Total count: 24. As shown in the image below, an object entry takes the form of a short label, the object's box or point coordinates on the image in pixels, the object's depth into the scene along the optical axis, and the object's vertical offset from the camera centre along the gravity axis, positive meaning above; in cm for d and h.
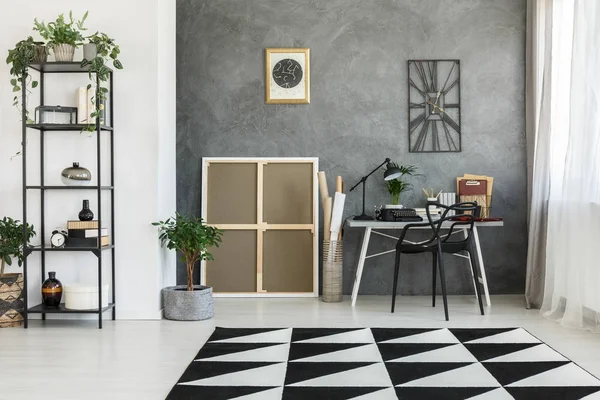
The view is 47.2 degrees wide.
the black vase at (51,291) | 493 -84
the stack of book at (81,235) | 487 -43
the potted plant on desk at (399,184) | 610 -5
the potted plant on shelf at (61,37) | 480 +96
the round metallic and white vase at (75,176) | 491 -1
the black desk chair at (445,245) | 512 -51
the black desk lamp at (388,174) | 579 +4
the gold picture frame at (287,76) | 620 +91
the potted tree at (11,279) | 488 -75
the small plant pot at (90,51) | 480 +86
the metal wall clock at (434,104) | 619 +66
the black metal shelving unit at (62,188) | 480 -10
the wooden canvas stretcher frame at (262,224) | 614 -42
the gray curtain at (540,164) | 548 +13
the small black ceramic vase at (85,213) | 493 -28
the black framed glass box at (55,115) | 485 +42
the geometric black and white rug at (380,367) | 324 -102
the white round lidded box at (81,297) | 487 -87
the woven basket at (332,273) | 586 -82
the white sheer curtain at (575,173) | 456 +5
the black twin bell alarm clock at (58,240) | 485 -47
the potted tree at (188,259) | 511 -64
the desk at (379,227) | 561 -47
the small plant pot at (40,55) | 477 +83
